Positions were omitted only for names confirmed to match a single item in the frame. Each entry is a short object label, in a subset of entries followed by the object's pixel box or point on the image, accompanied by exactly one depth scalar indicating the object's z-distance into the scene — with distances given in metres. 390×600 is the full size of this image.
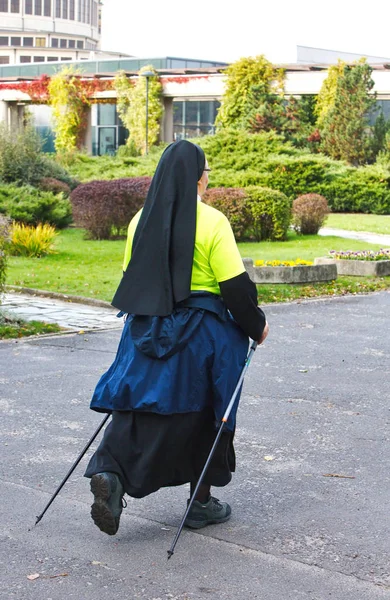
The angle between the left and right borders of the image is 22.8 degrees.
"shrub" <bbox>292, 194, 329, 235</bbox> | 22.98
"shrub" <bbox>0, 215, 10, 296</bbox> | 10.09
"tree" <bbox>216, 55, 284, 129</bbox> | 42.81
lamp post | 40.30
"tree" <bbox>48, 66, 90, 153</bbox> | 50.16
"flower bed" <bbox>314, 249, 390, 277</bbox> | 15.44
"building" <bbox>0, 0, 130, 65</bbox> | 129.62
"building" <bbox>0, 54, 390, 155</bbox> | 43.59
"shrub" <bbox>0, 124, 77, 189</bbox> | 24.23
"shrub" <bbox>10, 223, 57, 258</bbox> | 17.39
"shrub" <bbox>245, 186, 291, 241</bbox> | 20.30
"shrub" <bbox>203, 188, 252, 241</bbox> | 20.03
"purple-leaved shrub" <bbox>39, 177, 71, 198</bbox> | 24.72
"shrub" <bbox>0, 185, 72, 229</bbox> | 20.77
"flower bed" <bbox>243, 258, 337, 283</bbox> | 14.03
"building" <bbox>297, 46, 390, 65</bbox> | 77.44
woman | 4.20
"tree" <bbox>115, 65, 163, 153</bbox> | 46.41
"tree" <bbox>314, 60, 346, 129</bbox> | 41.31
